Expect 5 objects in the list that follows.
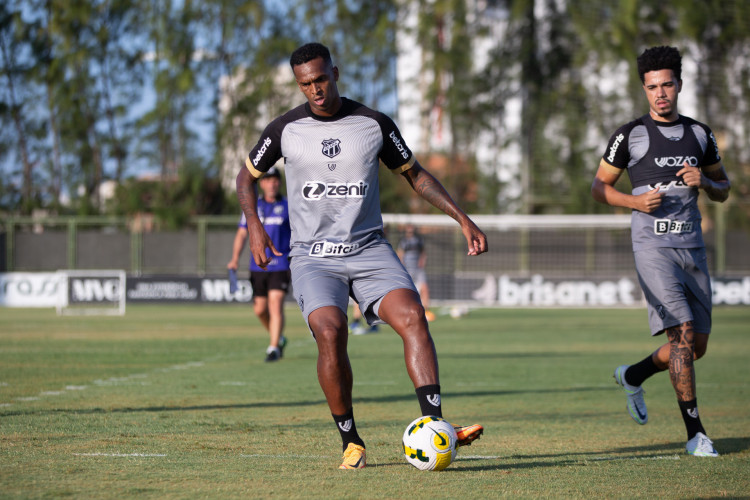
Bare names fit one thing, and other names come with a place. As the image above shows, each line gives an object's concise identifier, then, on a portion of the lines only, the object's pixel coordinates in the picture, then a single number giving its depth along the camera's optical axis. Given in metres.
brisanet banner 59.47
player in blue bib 25.36
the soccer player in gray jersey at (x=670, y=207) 13.50
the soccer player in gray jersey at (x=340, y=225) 11.42
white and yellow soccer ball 10.78
